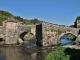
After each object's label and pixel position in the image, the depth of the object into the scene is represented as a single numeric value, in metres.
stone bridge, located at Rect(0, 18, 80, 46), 13.54
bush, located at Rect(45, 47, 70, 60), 6.37
